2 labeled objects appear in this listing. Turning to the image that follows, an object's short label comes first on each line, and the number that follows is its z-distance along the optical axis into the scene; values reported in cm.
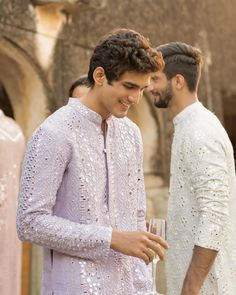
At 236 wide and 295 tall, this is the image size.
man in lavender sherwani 223
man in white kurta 284
